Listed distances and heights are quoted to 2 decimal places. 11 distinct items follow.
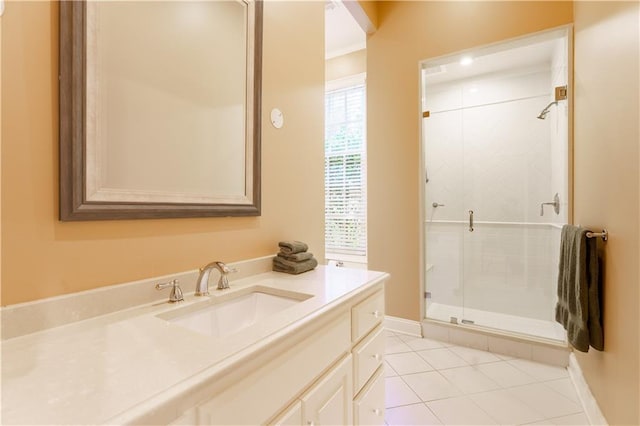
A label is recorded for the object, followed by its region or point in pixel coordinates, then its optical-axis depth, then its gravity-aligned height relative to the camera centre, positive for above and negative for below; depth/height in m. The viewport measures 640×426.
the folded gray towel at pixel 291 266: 1.45 -0.27
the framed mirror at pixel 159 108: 0.84 +0.35
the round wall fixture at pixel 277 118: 1.54 +0.47
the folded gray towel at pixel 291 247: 1.47 -0.18
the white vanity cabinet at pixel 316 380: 0.65 -0.46
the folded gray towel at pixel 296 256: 1.47 -0.22
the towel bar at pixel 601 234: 1.45 -0.11
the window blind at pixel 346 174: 3.69 +0.45
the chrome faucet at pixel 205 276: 1.10 -0.24
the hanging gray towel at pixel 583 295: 1.49 -0.42
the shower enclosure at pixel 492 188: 2.66 +0.22
